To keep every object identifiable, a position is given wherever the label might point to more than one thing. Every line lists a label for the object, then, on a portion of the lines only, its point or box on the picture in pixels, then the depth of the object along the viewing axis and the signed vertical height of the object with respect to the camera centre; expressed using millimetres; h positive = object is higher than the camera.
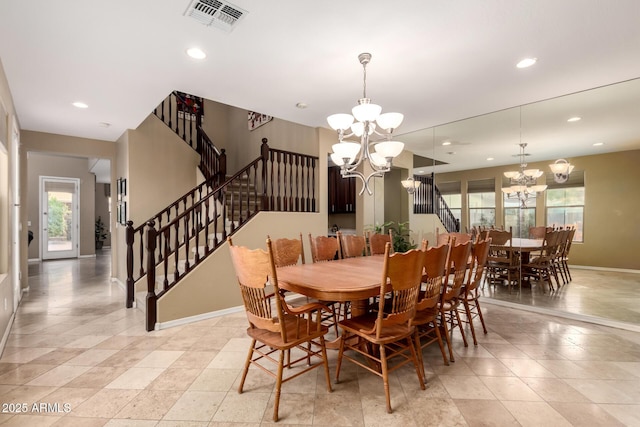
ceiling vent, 2080 +1445
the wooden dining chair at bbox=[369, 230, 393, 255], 4059 -395
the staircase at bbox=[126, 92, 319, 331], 3598 +262
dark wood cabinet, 7152 +513
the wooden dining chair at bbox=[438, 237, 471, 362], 2555 -552
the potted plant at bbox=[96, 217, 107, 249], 11266 -611
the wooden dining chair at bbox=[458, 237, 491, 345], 2941 -546
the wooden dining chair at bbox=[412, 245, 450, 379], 2209 -581
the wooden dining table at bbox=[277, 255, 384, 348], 2023 -501
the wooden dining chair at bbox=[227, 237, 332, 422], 1883 -678
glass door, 8742 +4
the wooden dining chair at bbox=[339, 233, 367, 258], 3900 -402
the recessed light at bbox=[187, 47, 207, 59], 2654 +1454
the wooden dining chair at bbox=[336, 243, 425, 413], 1930 -676
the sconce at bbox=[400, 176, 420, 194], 5711 +549
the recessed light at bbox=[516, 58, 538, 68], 2879 +1450
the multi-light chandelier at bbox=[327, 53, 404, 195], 2646 +797
